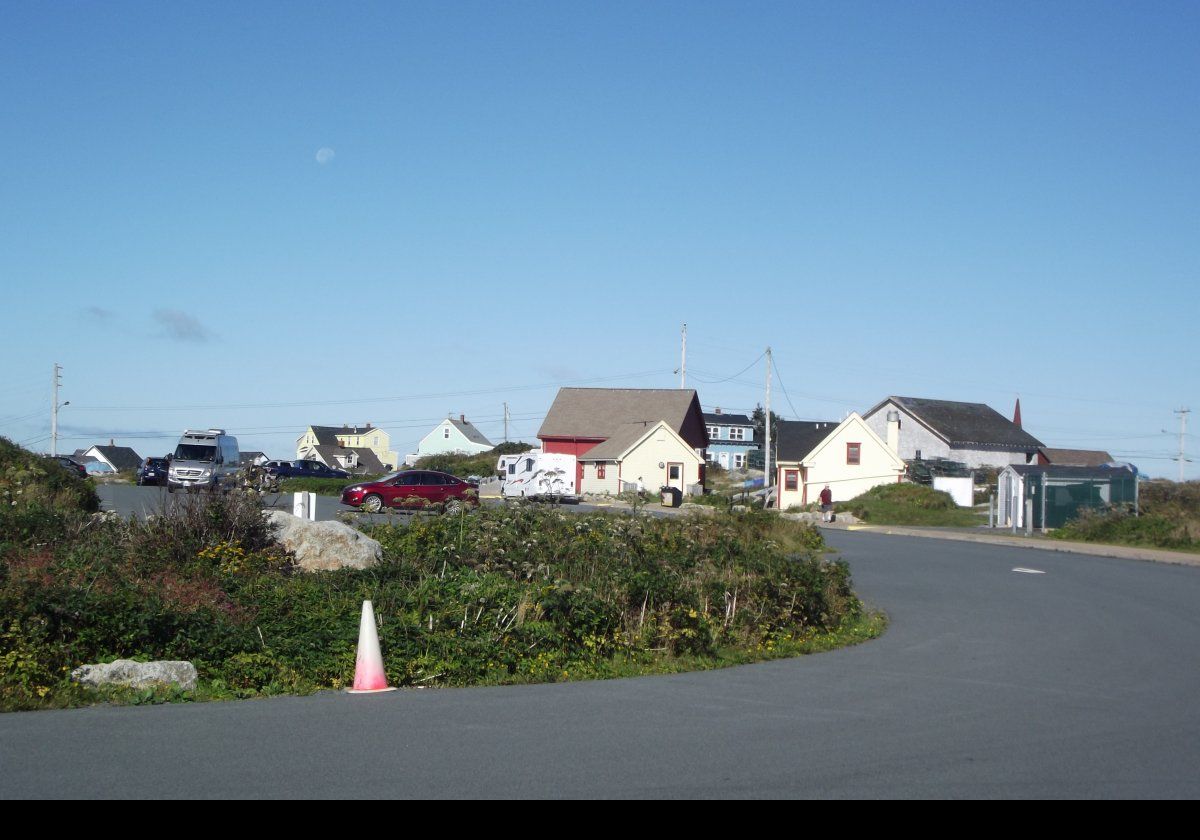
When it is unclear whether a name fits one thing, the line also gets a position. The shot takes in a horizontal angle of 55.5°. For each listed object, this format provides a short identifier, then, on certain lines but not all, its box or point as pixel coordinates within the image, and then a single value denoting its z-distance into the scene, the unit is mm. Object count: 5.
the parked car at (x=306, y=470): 65562
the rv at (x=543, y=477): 54125
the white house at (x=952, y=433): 71812
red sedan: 40406
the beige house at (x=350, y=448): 108750
